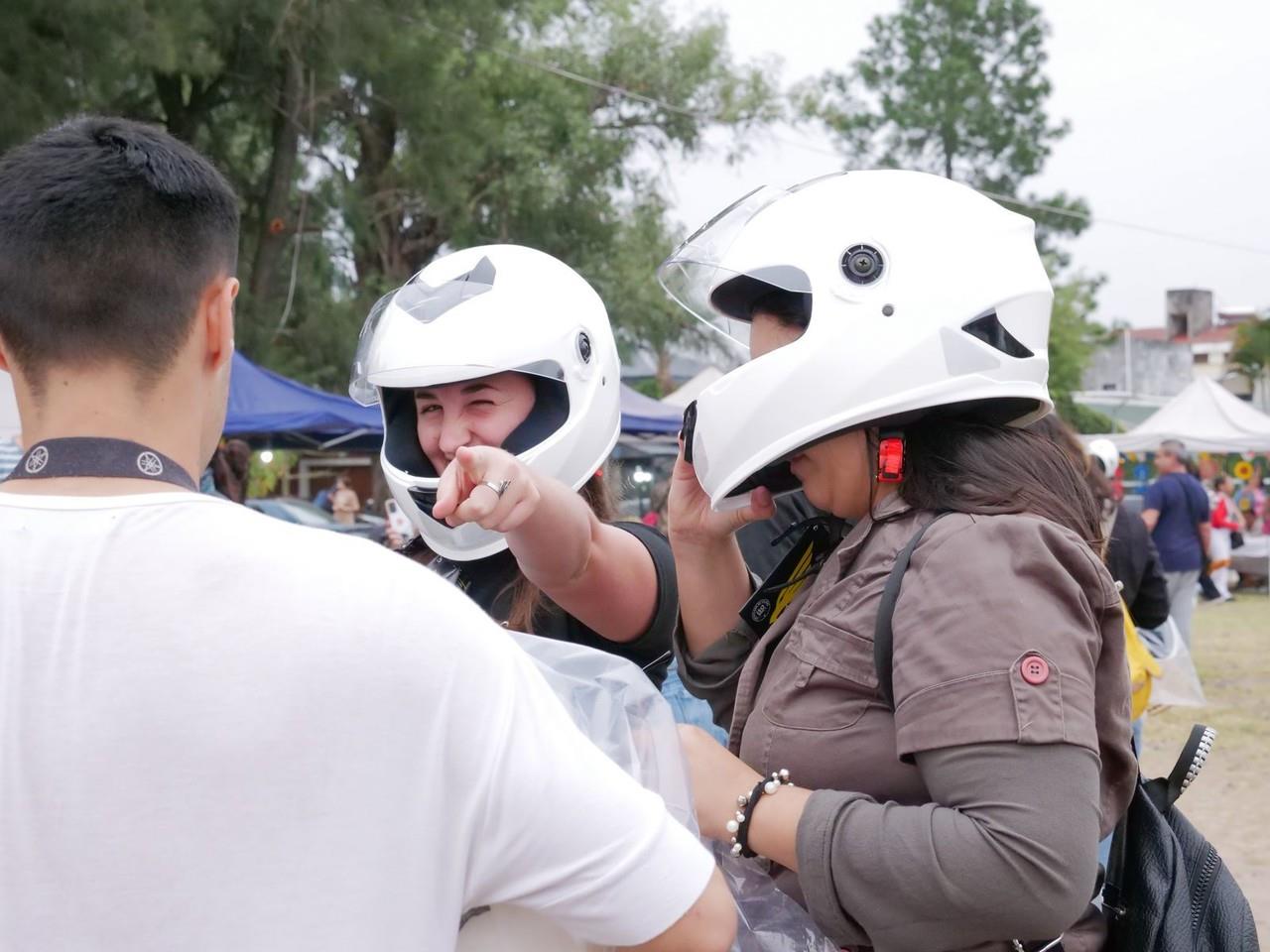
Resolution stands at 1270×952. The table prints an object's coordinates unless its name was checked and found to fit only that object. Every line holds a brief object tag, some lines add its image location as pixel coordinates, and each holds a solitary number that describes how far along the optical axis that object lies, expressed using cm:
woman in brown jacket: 138
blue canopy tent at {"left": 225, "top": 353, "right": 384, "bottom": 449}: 1043
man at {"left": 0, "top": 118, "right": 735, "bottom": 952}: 108
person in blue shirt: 1009
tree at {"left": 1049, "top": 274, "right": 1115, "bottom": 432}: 4053
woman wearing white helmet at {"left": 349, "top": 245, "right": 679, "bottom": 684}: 203
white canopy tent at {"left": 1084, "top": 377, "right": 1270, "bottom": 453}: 2131
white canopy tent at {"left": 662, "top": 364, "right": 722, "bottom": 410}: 1791
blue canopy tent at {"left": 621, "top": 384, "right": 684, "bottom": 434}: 1545
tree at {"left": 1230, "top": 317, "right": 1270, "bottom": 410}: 4569
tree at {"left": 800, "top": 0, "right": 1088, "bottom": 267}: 3391
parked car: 1241
